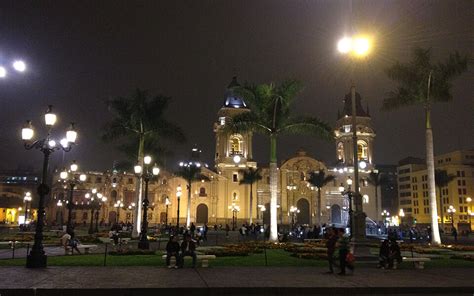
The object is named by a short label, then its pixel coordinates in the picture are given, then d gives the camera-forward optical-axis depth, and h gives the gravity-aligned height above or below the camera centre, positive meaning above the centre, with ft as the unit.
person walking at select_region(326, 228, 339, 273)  48.55 -2.28
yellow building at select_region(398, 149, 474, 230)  335.26 +30.26
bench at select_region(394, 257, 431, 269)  54.60 -4.46
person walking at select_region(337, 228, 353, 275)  46.88 -2.87
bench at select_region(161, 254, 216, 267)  52.49 -4.19
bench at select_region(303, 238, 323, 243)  109.86 -4.03
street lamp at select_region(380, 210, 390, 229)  312.89 +6.36
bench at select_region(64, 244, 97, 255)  66.59 -4.04
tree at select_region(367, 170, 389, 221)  241.88 +23.57
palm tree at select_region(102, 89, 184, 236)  116.98 +25.48
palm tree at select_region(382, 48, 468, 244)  101.19 +32.06
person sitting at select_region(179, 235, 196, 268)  52.63 -2.96
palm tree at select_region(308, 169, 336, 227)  223.92 +21.98
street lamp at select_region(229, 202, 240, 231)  254.68 +7.90
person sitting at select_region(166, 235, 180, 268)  51.65 -3.26
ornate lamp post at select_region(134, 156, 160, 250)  77.15 +1.02
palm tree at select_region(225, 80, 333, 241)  99.09 +23.02
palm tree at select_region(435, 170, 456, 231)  223.30 +22.71
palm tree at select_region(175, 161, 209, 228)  199.31 +22.22
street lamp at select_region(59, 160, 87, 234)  90.22 +8.80
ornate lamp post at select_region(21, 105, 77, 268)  47.67 +6.99
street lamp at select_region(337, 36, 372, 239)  57.62 +18.21
